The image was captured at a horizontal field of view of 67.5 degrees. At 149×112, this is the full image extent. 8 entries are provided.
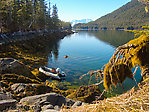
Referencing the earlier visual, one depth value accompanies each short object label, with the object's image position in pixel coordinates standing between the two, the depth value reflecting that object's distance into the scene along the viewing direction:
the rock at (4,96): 7.52
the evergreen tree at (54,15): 88.44
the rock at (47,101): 8.03
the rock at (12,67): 13.47
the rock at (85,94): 11.99
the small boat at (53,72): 18.91
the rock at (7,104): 6.65
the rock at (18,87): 10.32
